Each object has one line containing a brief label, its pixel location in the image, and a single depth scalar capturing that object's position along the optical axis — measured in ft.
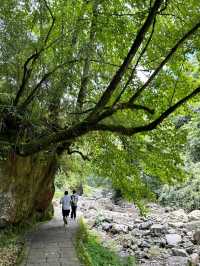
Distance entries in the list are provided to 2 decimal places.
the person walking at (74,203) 56.24
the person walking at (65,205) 51.70
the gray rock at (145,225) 66.57
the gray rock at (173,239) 54.08
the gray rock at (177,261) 45.22
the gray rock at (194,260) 42.85
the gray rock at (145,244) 53.06
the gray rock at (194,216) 71.25
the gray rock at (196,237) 54.13
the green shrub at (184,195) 78.53
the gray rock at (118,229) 63.99
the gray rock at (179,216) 74.28
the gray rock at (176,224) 66.71
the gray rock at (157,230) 61.32
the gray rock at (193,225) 64.06
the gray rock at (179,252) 48.68
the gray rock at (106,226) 66.44
